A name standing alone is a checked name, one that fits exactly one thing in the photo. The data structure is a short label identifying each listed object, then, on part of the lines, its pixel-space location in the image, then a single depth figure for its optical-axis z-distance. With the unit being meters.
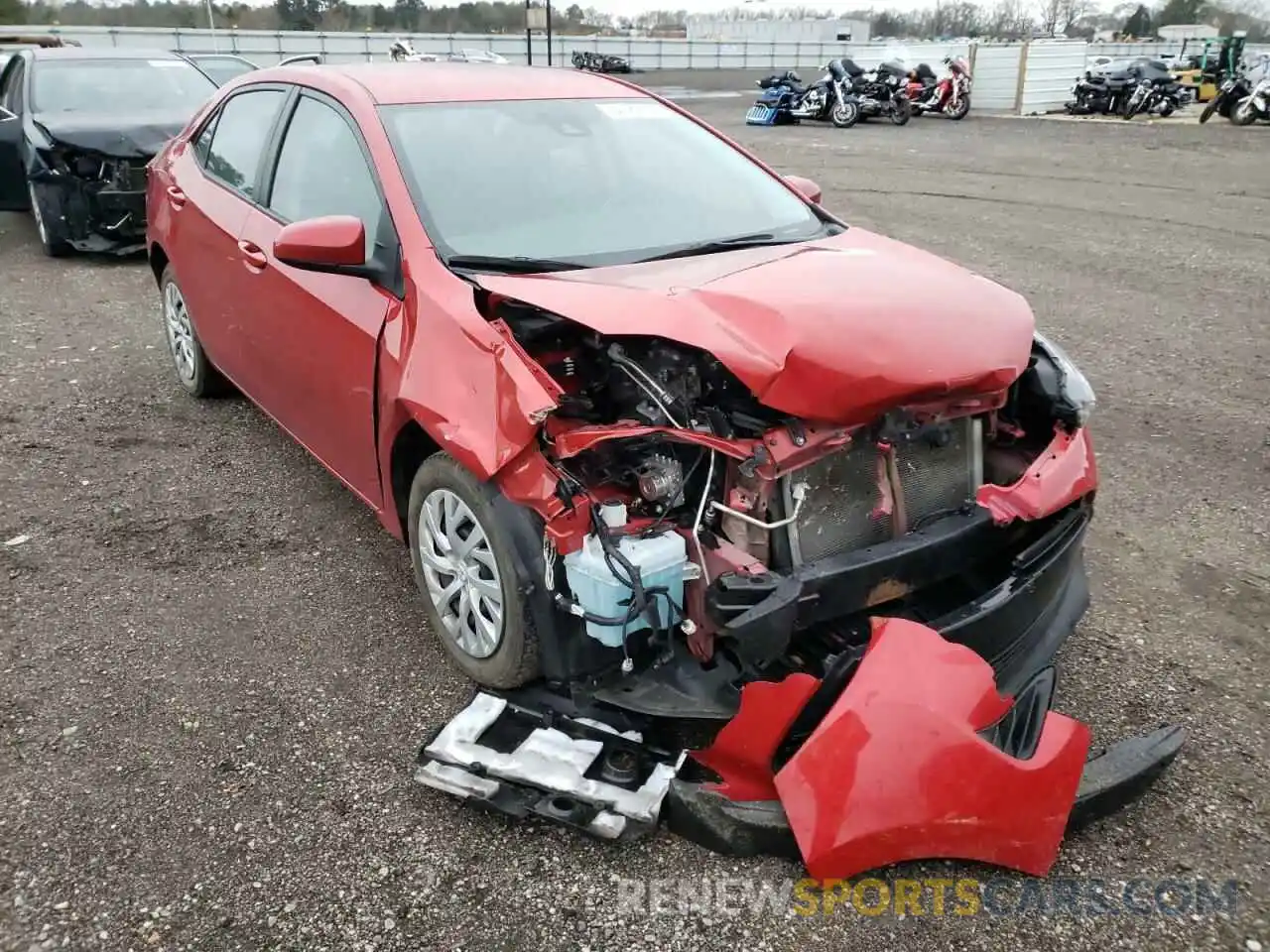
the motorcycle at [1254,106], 19.30
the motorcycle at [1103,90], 22.25
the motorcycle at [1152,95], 21.98
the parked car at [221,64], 10.77
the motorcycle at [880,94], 21.12
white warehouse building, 76.62
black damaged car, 7.88
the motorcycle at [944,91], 22.20
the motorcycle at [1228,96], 20.06
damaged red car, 2.28
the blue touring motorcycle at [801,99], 21.22
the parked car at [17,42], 10.89
